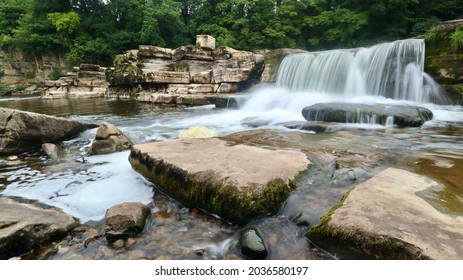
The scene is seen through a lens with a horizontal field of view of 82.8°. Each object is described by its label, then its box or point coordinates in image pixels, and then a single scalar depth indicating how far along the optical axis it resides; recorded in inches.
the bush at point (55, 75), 1289.4
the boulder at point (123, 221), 78.4
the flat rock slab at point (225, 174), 84.4
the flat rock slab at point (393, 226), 56.1
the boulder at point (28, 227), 70.9
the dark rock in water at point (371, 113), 222.7
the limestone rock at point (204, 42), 675.4
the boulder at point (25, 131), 174.4
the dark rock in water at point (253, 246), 68.3
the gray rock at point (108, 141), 172.7
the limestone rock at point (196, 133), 199.5
